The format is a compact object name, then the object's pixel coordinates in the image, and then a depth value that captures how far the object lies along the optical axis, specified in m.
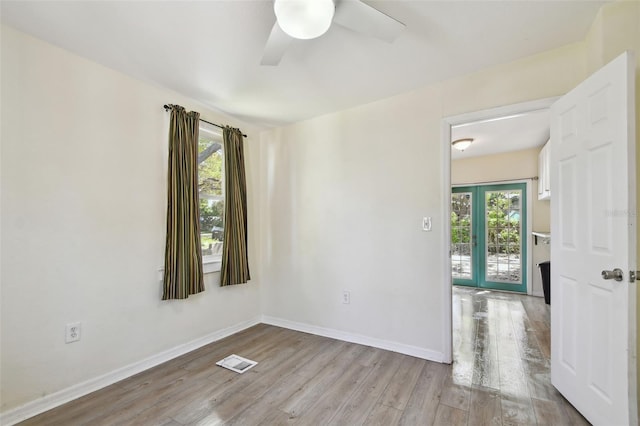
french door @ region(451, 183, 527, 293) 5.07
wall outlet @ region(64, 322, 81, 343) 2.03
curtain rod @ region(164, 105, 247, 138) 2.62
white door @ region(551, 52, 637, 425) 1.42
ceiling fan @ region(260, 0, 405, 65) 1.32
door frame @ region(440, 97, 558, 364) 2.49
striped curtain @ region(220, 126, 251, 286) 3.17
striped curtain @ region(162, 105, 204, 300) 2.58
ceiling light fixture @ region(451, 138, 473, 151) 4.18
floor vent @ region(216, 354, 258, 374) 2.45
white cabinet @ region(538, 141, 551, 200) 4.14
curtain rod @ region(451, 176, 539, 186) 4.92
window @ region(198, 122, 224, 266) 3.09
